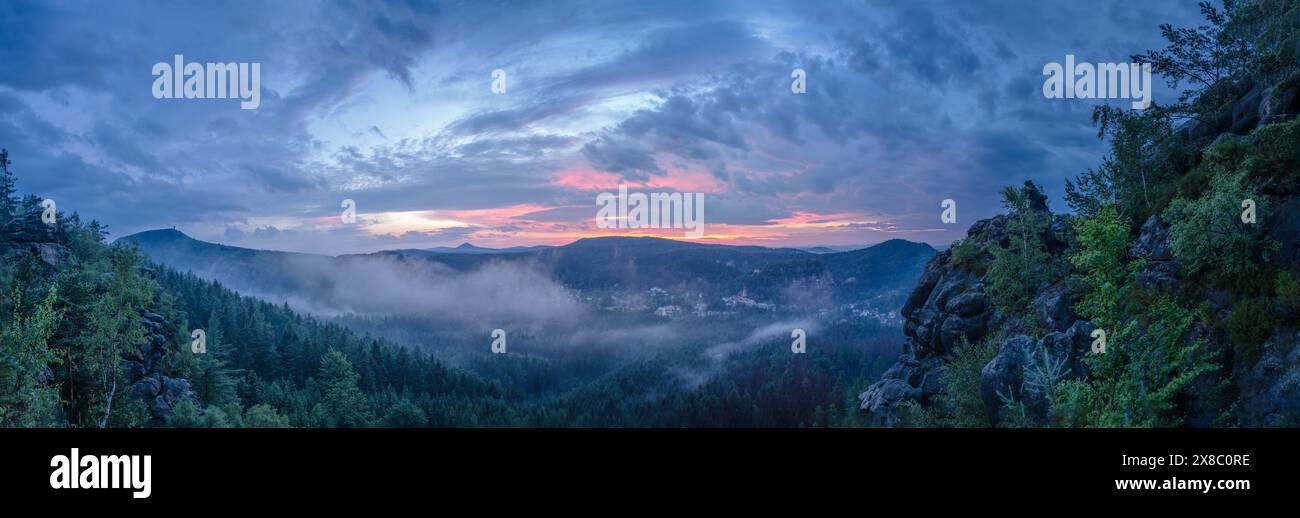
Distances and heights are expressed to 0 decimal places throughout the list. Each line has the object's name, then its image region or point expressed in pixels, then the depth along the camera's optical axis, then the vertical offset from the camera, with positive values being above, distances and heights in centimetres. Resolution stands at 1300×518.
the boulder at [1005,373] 3222 -765
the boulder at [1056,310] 3784 -403
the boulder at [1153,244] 3206 +111
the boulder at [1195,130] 3914 +1068
